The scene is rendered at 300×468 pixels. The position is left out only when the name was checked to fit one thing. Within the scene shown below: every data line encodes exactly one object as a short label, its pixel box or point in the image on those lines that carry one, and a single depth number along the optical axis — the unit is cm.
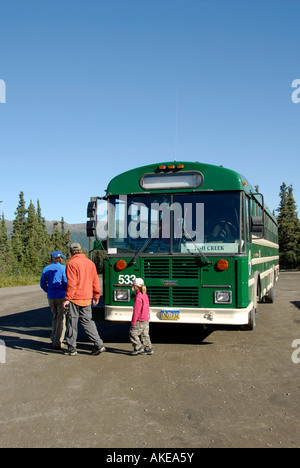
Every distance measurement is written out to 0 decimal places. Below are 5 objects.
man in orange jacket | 780
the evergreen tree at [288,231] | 6166
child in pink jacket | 777
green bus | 796
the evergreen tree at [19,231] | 9581
